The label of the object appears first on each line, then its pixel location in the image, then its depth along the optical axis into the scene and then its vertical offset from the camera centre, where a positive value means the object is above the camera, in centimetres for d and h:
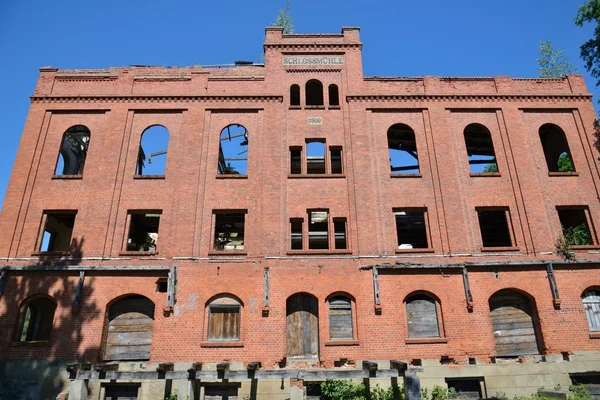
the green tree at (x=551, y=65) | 2963 +2022
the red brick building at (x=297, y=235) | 1495 +491
